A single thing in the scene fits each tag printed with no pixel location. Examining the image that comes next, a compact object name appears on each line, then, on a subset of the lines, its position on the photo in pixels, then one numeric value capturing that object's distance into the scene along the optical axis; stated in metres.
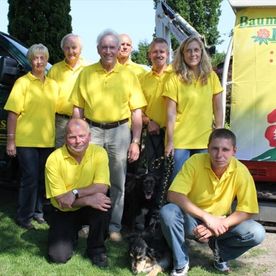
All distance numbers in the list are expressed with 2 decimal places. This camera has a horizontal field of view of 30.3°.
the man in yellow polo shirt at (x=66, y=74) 5.23
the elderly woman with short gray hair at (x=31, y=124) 5.07
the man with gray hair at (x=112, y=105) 4.68
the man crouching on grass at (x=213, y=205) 3.89
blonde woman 4.64
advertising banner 5.23
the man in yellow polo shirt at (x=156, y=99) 5.04
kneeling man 4.23
